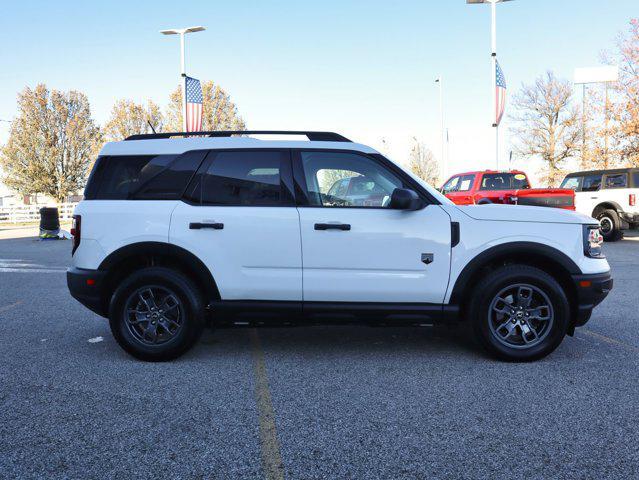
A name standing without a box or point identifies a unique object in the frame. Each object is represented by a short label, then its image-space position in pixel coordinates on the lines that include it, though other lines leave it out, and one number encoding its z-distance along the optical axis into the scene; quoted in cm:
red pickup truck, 1305
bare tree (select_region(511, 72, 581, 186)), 4025
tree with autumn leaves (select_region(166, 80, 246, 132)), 3841
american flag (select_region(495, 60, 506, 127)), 1966
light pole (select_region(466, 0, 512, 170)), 2144
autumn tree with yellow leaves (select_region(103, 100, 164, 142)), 4156
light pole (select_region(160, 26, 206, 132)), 2530
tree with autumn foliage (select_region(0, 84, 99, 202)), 4016
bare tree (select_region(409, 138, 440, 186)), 5059
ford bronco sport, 430
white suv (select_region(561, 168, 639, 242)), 1470
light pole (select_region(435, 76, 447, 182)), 3466
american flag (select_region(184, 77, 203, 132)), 2060
